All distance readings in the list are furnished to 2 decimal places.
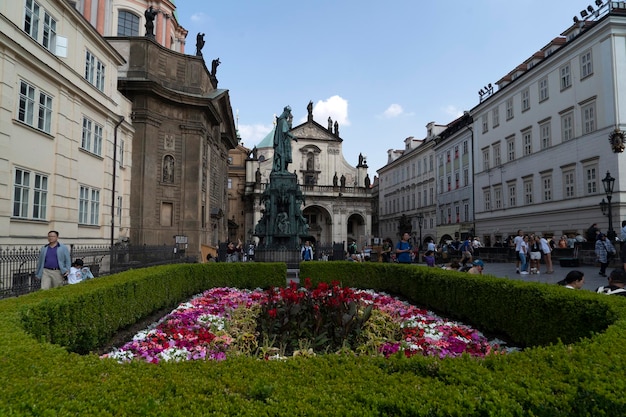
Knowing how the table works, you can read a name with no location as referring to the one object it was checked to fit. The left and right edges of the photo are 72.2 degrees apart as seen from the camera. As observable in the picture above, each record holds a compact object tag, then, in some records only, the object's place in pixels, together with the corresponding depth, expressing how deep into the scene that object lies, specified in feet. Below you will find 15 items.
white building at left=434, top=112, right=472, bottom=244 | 146.20
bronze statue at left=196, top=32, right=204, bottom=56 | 108.78
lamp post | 63.98
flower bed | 21.34
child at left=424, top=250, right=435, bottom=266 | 49.77
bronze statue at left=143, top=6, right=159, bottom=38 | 93.66
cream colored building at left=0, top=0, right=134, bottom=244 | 48.19
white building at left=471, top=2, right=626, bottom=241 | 82.84
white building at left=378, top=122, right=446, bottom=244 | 186.91
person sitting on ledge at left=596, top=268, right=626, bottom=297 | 23.35
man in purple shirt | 31.42
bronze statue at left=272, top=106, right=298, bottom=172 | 77.74
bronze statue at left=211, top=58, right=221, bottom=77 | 130.11
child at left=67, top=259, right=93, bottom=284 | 35.55
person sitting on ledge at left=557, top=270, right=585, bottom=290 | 25.25
